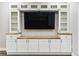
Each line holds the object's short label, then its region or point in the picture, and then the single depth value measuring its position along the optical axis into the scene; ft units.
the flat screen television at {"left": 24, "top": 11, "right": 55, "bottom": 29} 11.17
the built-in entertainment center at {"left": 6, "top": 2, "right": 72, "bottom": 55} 9.96
